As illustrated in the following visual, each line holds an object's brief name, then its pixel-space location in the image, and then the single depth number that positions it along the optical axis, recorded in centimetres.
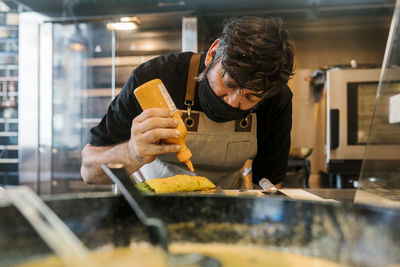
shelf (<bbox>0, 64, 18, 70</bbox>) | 370
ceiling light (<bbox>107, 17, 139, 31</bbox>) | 357
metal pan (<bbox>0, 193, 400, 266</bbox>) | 44
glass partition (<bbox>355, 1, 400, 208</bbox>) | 101
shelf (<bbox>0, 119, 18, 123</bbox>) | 371
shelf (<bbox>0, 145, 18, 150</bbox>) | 368
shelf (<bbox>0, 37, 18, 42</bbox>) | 369
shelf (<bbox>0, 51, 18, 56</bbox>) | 368
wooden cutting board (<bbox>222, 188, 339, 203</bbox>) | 106
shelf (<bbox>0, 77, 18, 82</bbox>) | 372
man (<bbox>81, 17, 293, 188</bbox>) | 95
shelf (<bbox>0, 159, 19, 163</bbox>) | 370
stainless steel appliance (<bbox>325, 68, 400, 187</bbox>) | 285
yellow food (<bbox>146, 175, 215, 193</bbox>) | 98
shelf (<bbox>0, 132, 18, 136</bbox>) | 370
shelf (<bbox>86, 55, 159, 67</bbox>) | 366
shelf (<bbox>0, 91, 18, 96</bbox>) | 370
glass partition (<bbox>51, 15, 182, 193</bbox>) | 368
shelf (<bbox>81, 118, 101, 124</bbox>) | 381
